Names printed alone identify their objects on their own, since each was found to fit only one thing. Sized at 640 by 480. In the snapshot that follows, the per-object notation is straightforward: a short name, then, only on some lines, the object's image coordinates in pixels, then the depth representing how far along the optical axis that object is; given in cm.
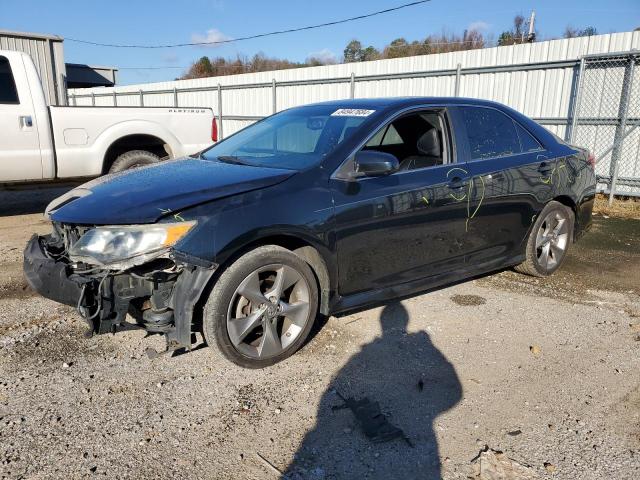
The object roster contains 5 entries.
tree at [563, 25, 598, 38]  2312
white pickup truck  652
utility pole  2230
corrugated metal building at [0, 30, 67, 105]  1966
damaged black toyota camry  293
